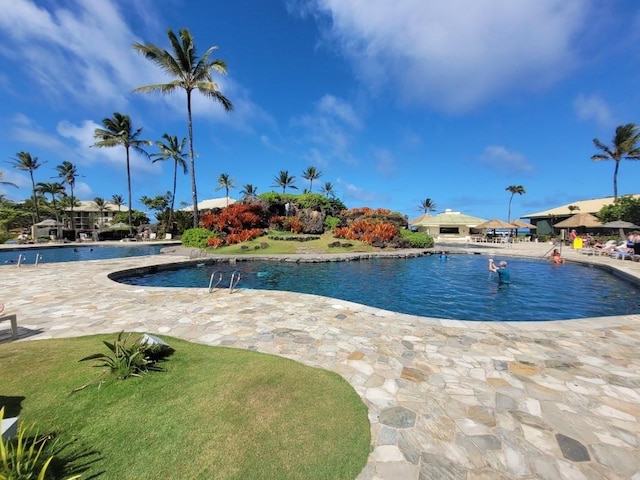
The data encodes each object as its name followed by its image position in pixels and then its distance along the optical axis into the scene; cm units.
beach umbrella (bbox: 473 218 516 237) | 3309
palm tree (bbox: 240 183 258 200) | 6379
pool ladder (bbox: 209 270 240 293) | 1240
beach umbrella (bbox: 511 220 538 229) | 3725
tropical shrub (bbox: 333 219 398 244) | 2350
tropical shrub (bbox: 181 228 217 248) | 2167
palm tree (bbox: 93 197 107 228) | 6411
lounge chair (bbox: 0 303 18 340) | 495
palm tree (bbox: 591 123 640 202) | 3190
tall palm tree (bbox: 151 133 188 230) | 3666
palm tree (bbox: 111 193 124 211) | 6501
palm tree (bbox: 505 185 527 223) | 4962
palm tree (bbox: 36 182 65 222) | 4972
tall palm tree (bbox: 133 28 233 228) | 2048
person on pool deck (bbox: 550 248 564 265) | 1736
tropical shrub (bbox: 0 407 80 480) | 179
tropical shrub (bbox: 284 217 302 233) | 2534
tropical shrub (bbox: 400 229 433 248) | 2495
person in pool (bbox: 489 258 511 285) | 1146
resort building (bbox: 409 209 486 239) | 4303
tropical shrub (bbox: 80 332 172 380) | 357
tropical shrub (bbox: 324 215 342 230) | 2679
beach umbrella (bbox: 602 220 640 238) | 2008
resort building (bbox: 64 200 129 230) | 6444
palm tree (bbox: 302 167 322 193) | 5838
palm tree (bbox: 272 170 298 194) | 5834
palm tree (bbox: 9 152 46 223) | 4119
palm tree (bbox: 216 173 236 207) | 5947
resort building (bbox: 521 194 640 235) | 3788
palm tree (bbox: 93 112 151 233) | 3472
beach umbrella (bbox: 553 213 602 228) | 2761
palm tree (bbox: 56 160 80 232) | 4921
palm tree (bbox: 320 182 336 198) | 6986
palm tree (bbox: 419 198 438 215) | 7441
